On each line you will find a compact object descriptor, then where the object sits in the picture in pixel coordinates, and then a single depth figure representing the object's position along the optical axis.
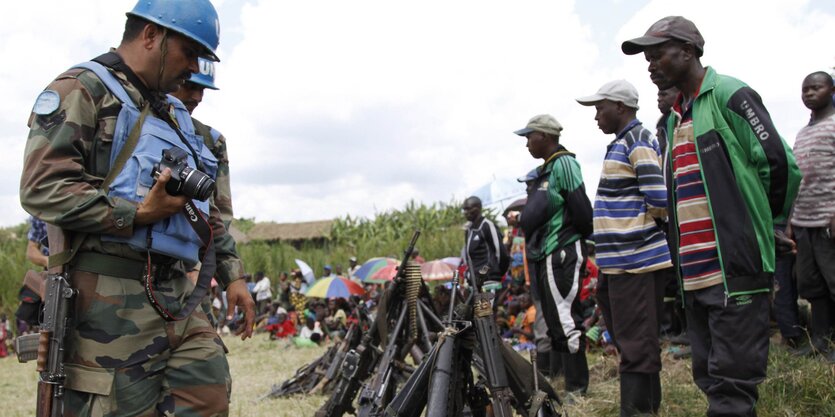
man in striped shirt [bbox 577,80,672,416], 3.93
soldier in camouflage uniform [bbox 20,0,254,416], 2.28
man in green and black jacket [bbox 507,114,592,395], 5.07
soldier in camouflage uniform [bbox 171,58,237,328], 3.19
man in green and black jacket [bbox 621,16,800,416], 2.83
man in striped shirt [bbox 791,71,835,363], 4.71
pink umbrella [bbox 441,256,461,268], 13.23
